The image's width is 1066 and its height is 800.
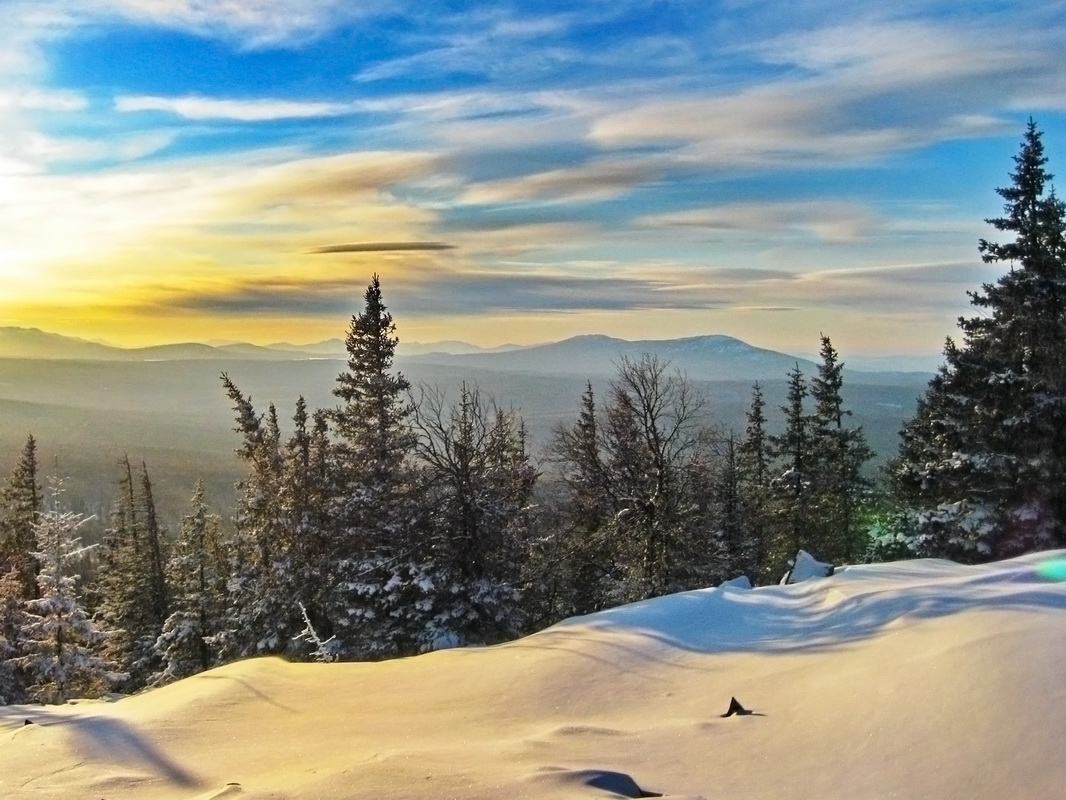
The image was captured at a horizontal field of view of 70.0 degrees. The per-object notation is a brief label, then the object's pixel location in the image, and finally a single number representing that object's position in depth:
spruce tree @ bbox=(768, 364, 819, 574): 33.50
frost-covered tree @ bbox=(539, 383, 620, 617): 26.77
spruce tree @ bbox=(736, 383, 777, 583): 34.12
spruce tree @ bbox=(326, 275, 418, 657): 22.09
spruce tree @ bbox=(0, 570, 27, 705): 27.97
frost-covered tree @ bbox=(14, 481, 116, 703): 25.30
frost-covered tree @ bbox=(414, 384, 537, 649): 21.11
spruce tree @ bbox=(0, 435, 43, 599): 33.91
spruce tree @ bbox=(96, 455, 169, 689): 38.19
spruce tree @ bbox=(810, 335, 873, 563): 34.53
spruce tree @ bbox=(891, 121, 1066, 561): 20.28
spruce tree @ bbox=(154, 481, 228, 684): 32.91
